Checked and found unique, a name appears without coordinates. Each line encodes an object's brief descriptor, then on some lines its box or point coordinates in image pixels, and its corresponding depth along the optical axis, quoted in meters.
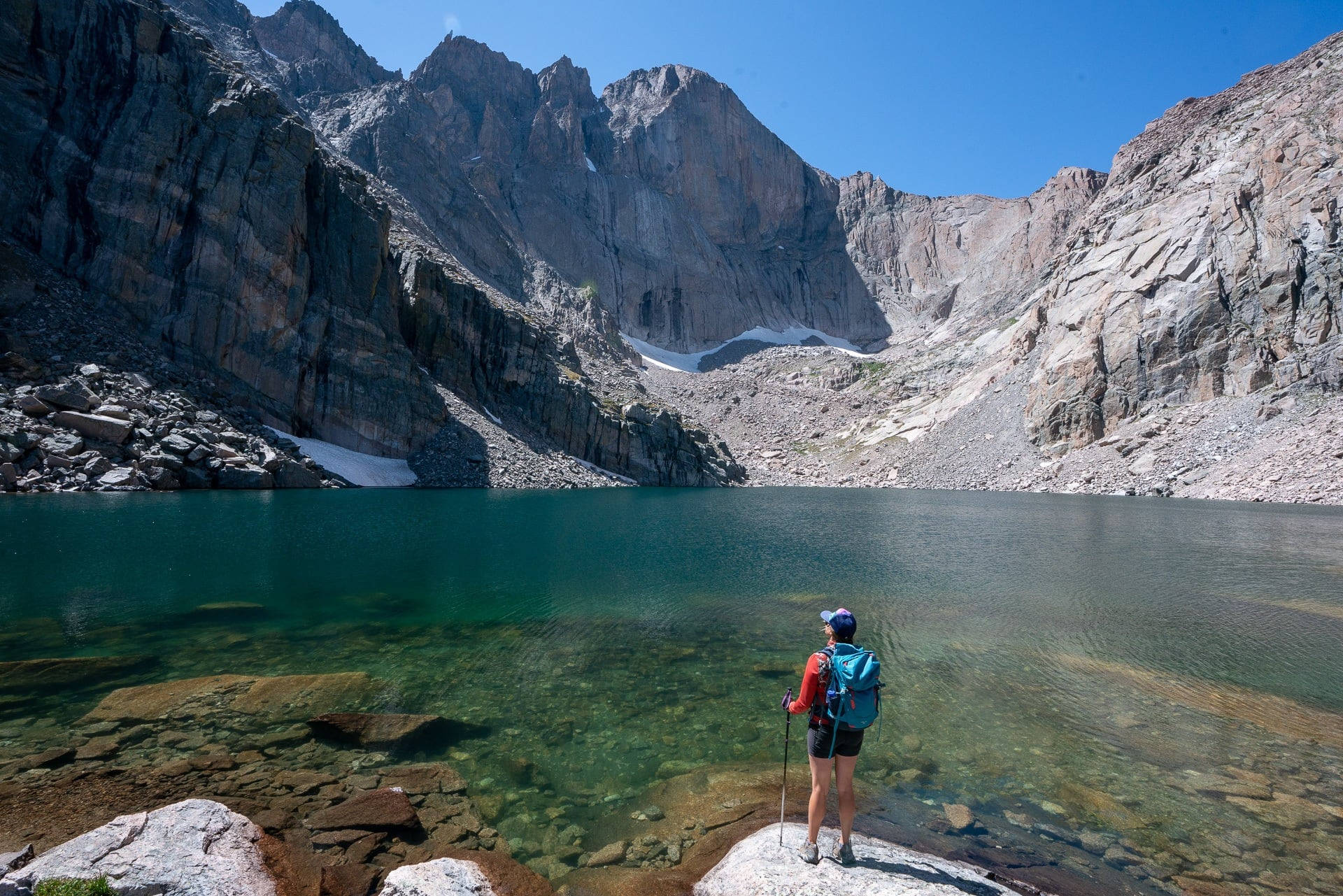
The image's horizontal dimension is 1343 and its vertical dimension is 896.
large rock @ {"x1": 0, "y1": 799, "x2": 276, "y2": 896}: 5.30
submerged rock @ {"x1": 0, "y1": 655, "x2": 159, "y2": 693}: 10.83
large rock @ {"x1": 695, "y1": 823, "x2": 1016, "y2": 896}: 5.92
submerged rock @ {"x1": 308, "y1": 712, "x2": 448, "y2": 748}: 9.37
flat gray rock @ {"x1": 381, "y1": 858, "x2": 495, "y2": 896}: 5.72
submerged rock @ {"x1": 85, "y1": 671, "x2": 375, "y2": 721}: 9.90
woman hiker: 6.32
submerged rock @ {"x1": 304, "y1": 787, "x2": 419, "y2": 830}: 7.23
